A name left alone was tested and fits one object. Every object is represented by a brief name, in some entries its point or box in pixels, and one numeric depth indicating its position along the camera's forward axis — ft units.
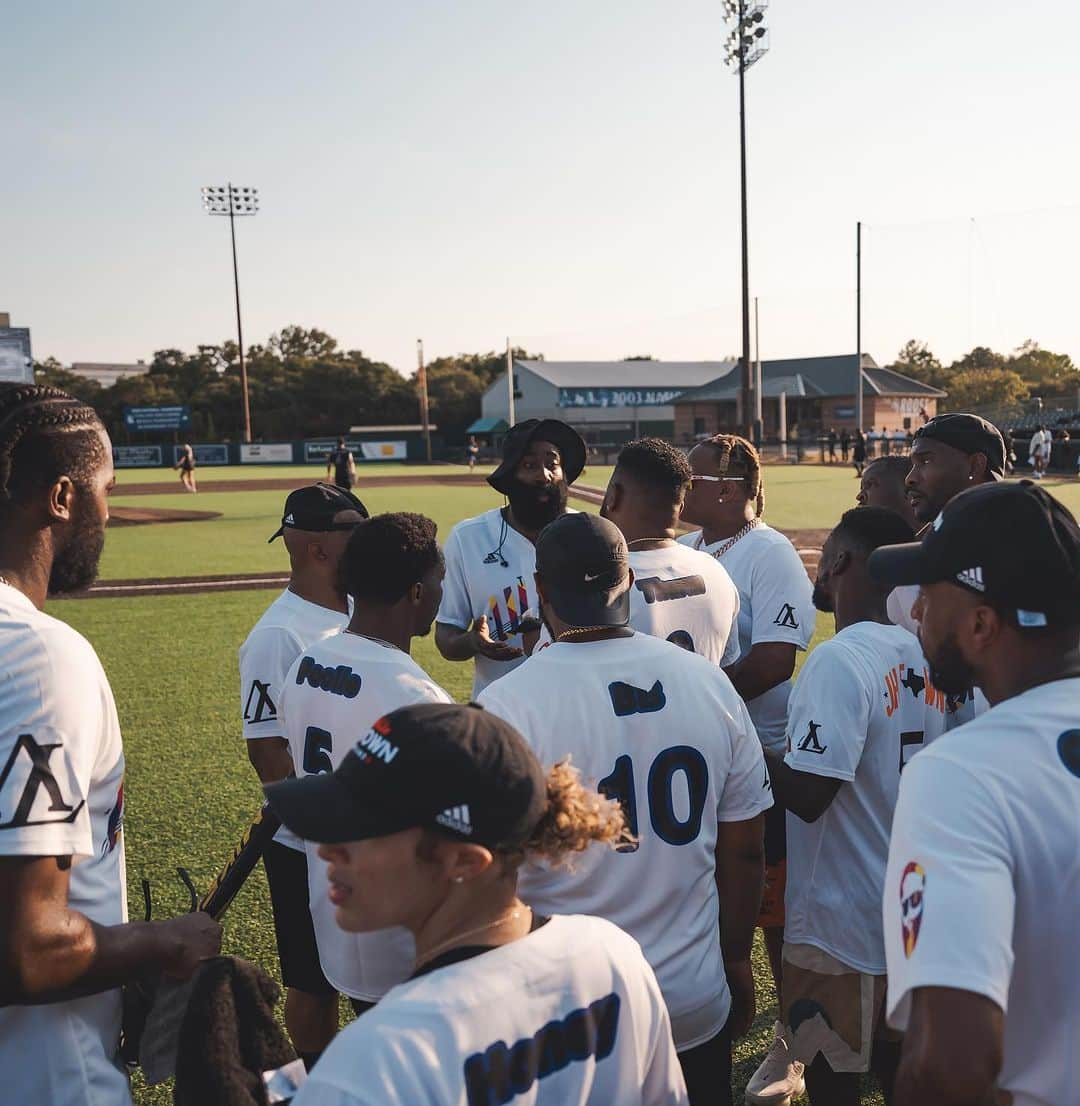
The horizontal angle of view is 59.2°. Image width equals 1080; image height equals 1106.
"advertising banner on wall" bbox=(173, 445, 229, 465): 191.31
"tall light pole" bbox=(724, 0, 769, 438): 113.09
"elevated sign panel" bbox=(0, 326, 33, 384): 85.15
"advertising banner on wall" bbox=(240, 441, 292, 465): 190.80
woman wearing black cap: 5.17
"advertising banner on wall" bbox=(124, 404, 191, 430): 208.53
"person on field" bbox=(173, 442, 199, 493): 121.39
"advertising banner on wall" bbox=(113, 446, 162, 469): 189.78
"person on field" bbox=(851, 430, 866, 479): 118.23
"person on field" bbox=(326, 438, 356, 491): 90.27
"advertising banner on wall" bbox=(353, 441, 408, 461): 198.49
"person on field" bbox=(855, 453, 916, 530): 17.42
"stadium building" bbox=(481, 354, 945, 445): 224.94
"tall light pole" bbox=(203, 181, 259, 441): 213.87
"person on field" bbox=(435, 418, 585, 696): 15.74
